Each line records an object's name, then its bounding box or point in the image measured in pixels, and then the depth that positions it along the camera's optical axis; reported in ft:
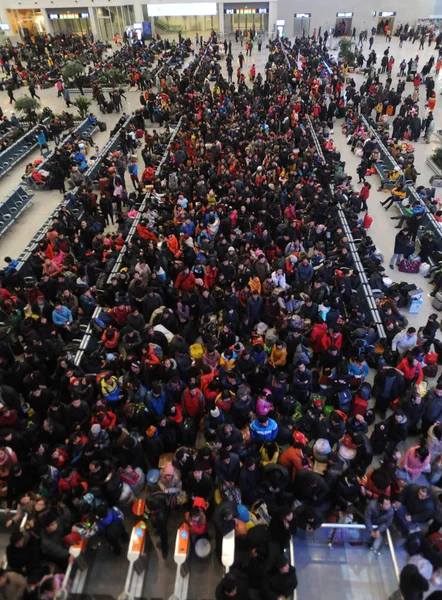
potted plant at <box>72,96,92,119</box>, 72.43
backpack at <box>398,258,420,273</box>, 35.37
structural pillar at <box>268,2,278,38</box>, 135.31
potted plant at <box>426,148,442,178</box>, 54.05
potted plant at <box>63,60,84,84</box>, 85.62
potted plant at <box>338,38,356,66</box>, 99.50
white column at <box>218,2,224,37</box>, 137.11
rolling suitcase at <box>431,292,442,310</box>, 31.22
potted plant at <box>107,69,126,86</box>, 89.45
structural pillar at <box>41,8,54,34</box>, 139.23
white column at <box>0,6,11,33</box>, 134.40
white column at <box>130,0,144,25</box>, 137.80
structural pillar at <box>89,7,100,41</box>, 136.05
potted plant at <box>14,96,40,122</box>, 69.77
